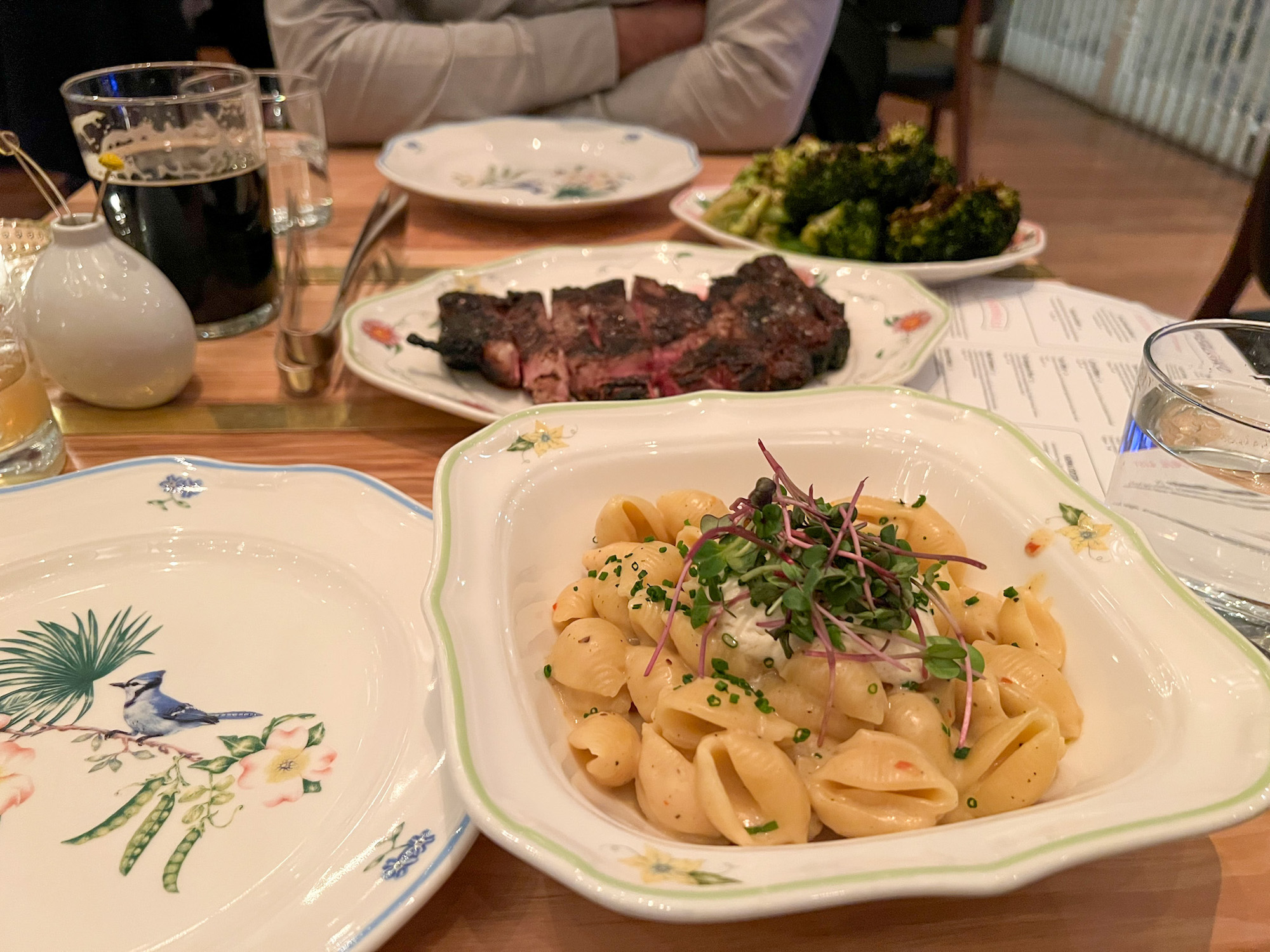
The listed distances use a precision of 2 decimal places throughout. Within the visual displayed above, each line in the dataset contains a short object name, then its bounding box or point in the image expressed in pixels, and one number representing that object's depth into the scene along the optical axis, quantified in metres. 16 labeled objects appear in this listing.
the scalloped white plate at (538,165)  0.69
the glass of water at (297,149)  0.67
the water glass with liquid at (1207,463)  0.35
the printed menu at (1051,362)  0.49
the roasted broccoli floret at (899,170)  0.65
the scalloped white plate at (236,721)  0.25
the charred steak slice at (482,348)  0.48
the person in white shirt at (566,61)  0.85
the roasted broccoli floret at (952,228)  0.62
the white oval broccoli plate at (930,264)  0.61
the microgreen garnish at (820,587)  0.30
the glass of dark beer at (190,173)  0.49
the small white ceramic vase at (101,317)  0.44
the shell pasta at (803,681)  0.28
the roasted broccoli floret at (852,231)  0.63
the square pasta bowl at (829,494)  0.23
